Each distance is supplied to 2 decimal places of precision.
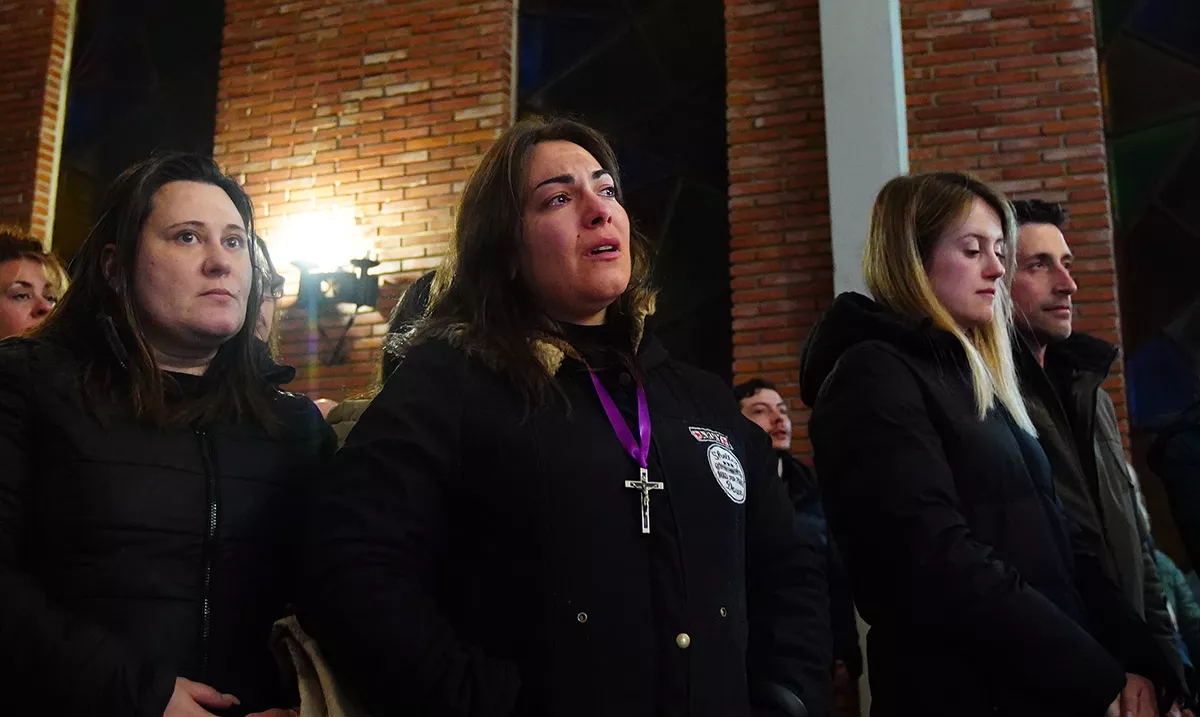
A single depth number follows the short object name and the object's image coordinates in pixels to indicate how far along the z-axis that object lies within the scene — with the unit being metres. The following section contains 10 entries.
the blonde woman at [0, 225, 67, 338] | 3.10
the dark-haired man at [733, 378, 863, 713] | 4.27
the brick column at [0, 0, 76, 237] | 7.17
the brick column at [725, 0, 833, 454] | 5.66
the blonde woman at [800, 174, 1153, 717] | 1.84
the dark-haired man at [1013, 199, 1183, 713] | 2.16
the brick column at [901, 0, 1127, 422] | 5.34
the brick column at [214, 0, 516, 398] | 6.34
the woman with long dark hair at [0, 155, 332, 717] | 1.52
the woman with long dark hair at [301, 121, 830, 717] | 1.49
